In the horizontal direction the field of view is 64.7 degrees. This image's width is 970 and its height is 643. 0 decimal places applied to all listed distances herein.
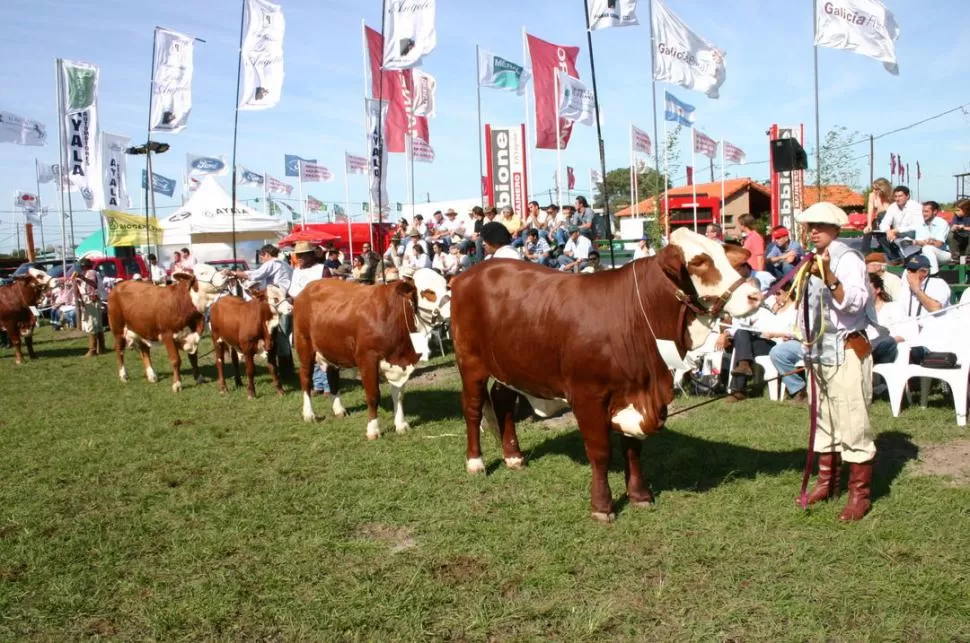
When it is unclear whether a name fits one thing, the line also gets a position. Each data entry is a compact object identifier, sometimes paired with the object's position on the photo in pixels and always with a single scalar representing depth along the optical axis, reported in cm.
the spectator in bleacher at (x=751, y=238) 1127
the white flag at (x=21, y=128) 2016
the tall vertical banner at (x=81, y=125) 1923
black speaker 1217
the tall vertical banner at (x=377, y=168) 1540
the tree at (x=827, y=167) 1808
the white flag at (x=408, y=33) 1304
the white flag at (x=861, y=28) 1362
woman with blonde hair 1037
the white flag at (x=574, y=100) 1873
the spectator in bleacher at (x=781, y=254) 985
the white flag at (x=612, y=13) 1226
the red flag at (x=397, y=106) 1984
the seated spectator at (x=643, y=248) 1244
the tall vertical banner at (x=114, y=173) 2062
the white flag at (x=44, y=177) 4147
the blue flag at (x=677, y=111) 2183
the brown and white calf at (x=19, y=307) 1599
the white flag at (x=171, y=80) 1794
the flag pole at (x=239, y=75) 1427
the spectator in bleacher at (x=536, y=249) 1305
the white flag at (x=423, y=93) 2105
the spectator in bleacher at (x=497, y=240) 744
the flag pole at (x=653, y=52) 1530
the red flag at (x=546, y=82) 1919
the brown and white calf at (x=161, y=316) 1163
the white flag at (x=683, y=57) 1538
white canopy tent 2677
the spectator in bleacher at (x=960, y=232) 1038
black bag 749
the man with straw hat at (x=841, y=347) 473
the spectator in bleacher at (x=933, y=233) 1013
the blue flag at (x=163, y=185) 3738
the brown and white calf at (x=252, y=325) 1048
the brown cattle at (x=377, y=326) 786
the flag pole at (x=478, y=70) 2066
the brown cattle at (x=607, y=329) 485
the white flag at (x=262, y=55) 1483
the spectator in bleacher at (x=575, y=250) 1275
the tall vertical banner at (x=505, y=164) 2136
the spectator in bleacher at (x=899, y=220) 1044
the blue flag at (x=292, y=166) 3812
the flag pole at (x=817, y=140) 1390
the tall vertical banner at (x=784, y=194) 2097
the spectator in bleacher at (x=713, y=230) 1125
